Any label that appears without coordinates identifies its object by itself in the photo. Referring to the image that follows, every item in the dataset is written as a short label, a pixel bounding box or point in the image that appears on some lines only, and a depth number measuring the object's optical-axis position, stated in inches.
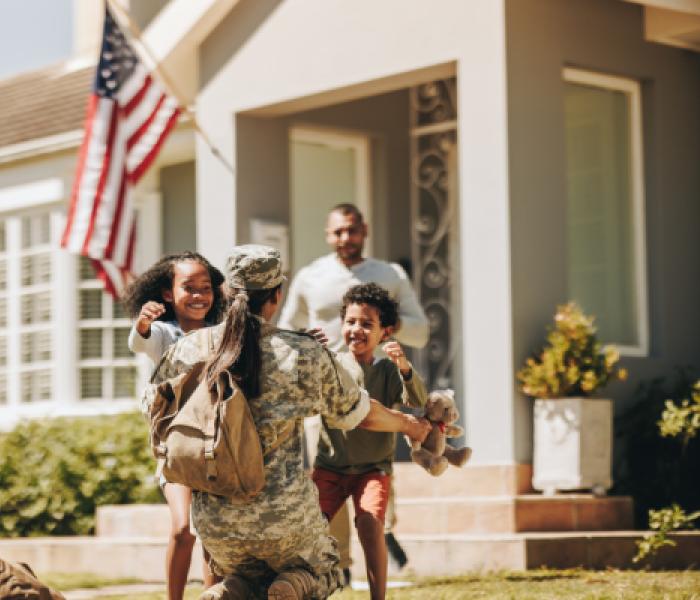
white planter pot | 519.7
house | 539.2
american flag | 633.7
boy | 380.1
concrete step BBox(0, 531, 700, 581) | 490.3
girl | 356.7
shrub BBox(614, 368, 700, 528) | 549.2
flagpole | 637.9
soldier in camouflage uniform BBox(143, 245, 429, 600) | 298.2
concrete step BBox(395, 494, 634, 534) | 509.8
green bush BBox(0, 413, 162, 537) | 642.8
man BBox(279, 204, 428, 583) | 476.2
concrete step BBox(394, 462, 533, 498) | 524.3
